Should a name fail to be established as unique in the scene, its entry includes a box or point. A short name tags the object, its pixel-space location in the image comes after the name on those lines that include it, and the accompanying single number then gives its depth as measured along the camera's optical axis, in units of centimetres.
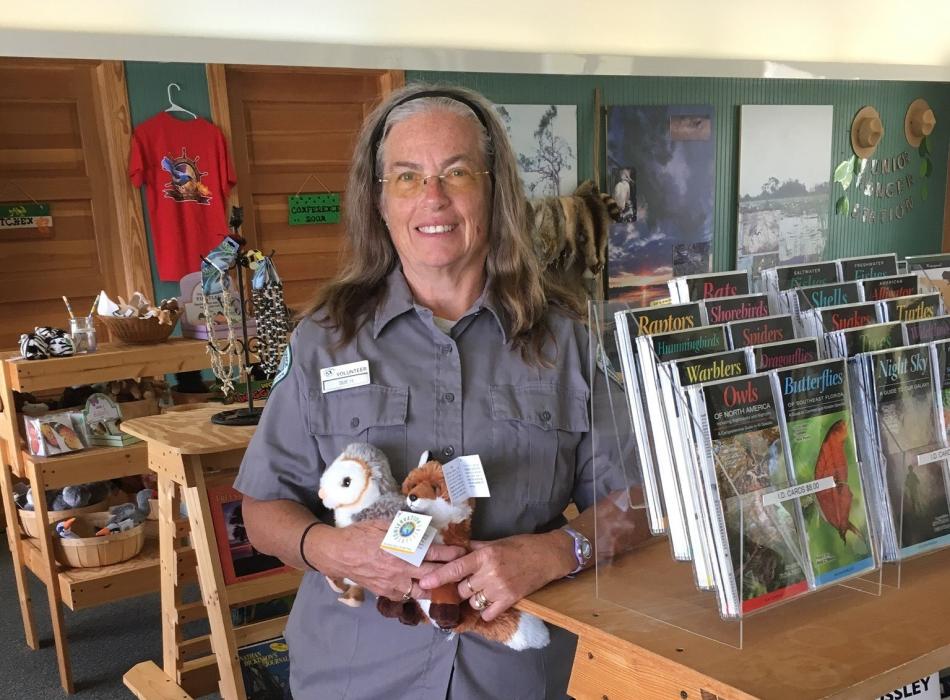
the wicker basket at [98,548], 282
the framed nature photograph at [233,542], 233
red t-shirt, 428
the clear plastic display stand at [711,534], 92
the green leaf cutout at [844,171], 723
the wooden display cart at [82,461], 272
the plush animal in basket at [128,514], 288
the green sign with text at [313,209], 482
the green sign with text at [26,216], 406
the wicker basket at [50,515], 291
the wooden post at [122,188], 418
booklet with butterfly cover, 96
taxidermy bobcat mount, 529
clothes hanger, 432
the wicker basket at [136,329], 290
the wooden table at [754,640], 84
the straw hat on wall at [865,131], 722
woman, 138
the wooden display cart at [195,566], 223
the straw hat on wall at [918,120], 750
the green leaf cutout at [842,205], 724
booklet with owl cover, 91
